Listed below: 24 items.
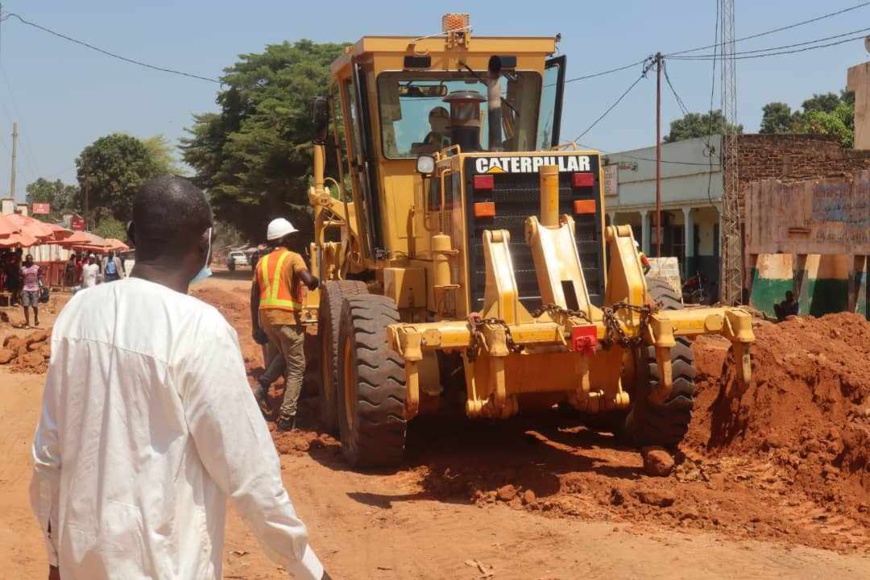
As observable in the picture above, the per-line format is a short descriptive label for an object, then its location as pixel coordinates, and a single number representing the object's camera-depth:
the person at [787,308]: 23.12
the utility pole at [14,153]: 55.53
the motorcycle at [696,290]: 35.44
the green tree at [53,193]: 101.48
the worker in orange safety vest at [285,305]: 10.29
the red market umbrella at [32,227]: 31.20
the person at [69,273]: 45.00
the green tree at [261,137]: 42.81
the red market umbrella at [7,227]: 28.78
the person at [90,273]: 29.47
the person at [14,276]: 30.12
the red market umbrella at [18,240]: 28.92
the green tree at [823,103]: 79.69
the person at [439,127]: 9.41
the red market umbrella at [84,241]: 39.93
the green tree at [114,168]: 68.50
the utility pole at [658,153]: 35.47
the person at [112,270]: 33.12
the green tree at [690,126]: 83.50
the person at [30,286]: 23.33
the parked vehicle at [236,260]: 67.00
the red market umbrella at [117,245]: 48.22
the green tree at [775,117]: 79.25
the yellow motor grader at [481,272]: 7.31
